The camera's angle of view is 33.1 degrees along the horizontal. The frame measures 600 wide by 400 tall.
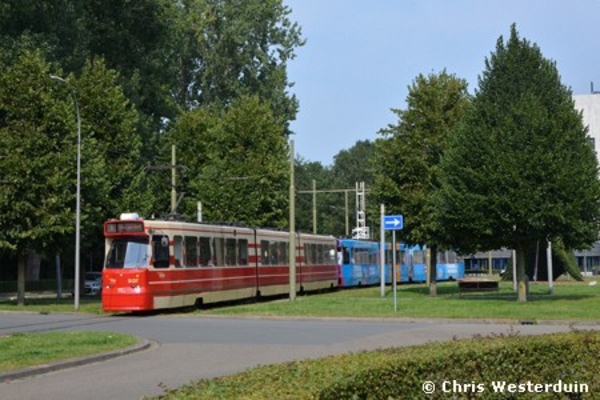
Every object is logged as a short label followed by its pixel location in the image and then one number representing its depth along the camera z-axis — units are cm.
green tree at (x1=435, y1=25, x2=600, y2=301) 3575
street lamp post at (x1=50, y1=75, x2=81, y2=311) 3806
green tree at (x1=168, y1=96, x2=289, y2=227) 5488
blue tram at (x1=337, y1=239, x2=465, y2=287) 5853
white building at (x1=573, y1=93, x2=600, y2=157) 9156
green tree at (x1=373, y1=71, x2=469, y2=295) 4397
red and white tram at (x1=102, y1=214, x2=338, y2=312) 3269
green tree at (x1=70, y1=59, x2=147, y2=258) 4706
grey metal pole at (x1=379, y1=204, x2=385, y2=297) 3888
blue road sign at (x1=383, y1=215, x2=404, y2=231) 3381
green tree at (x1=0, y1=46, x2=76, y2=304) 3984
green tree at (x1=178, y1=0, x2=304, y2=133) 7819
